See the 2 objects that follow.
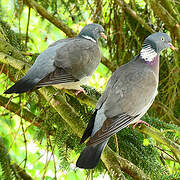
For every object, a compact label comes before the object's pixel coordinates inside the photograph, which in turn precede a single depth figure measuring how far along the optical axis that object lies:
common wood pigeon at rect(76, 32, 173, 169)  3.61
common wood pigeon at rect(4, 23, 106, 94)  4.05
